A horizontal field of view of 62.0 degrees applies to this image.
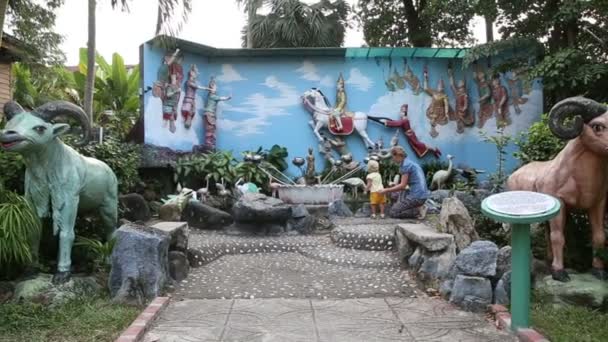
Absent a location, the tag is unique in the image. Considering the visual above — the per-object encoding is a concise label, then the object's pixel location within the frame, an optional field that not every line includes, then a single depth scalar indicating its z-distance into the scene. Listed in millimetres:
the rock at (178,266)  6000
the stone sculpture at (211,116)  13602
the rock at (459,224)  6363
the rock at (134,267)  5141
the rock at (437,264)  5802
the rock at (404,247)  6793
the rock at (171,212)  8961
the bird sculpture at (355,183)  11267
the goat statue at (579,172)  5020
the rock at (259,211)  8633
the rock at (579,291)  4852
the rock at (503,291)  4973
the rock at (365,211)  10178
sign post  4234
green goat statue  5129
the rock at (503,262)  5133
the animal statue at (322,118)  13711
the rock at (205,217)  9000
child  9664
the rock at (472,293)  5004
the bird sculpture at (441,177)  11617
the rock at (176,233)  6172
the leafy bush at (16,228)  4969
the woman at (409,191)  8789
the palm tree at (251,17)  13742
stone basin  10375
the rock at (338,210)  10156
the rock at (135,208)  8906
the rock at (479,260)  5074
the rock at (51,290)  4965
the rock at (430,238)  5969
